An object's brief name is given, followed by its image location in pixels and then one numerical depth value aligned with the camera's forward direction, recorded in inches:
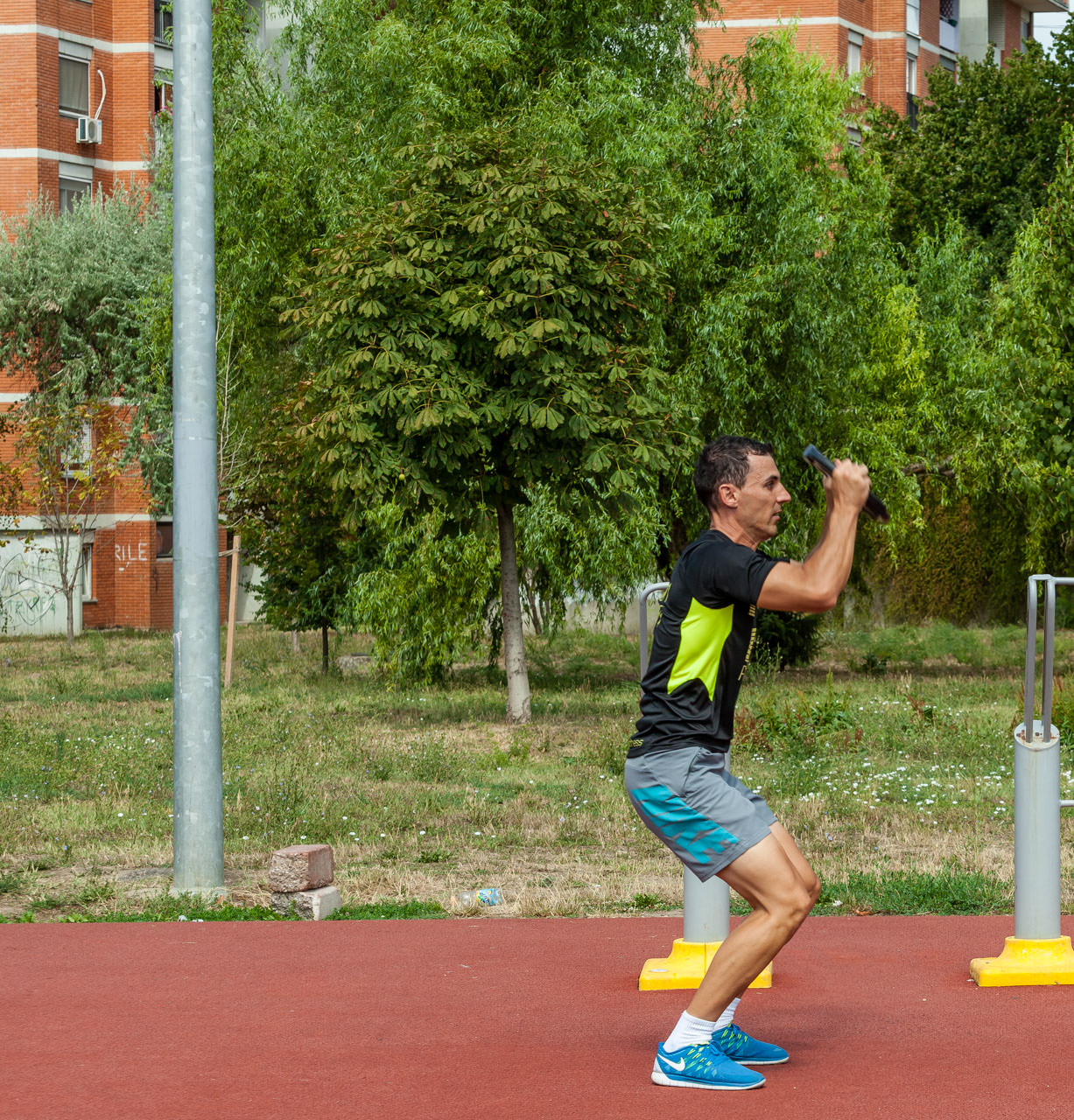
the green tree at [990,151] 1593.3
